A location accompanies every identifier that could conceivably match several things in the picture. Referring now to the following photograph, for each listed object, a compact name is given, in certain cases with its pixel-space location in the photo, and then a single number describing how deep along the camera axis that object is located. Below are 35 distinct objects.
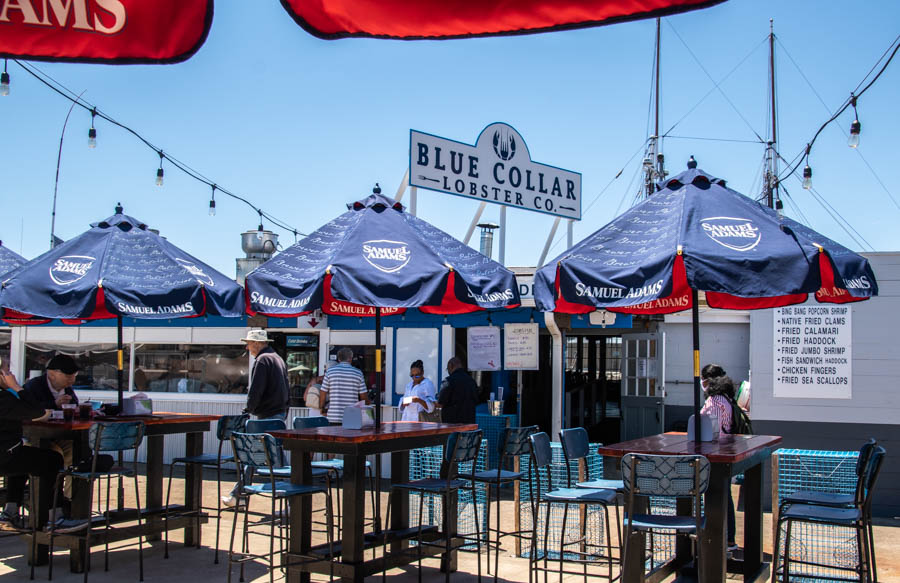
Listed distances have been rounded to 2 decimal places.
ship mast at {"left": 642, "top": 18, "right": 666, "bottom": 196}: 24.59
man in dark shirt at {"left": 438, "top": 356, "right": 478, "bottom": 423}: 10.55
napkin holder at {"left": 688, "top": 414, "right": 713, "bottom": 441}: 6.02
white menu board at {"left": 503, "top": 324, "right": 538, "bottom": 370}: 11.64
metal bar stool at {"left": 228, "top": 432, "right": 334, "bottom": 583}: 5.93
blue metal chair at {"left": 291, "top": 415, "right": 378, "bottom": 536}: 7.16
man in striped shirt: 10.41
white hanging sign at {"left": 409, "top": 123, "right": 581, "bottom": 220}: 11.36
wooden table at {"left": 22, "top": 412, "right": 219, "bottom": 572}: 6.84
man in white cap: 9.21
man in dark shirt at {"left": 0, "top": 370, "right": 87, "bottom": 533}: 6.63
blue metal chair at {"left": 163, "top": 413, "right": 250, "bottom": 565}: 7.50
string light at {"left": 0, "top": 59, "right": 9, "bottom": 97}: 8.79
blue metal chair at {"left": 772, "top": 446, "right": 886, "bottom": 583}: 5.60
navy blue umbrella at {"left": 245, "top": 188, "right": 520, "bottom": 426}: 6.01
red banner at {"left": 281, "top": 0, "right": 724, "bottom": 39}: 1.81
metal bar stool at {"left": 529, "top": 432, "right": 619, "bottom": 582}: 5.63
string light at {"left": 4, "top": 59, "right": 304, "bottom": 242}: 10.48
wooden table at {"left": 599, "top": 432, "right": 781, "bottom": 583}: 5.11
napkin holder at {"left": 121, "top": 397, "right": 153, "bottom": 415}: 7.72
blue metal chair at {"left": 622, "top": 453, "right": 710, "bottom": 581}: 4.80
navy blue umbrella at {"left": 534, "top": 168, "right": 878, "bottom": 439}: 5.14
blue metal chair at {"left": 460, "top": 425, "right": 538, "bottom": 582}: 6.73
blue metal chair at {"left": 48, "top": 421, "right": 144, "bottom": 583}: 6.53
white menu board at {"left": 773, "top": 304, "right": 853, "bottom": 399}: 9.98
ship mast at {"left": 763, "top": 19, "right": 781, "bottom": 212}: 21.55
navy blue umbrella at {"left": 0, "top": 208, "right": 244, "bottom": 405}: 6.96
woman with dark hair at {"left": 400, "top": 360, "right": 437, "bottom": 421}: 11.06
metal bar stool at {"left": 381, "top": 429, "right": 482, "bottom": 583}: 6.33
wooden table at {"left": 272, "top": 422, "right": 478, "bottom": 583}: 5.82
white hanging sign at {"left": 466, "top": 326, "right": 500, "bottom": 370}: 11.84
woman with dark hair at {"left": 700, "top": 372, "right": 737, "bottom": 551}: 7.37
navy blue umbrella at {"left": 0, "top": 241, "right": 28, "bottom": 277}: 9.30
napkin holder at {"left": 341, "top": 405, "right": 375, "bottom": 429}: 6.54
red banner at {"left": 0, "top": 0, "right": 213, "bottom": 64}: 2.05
